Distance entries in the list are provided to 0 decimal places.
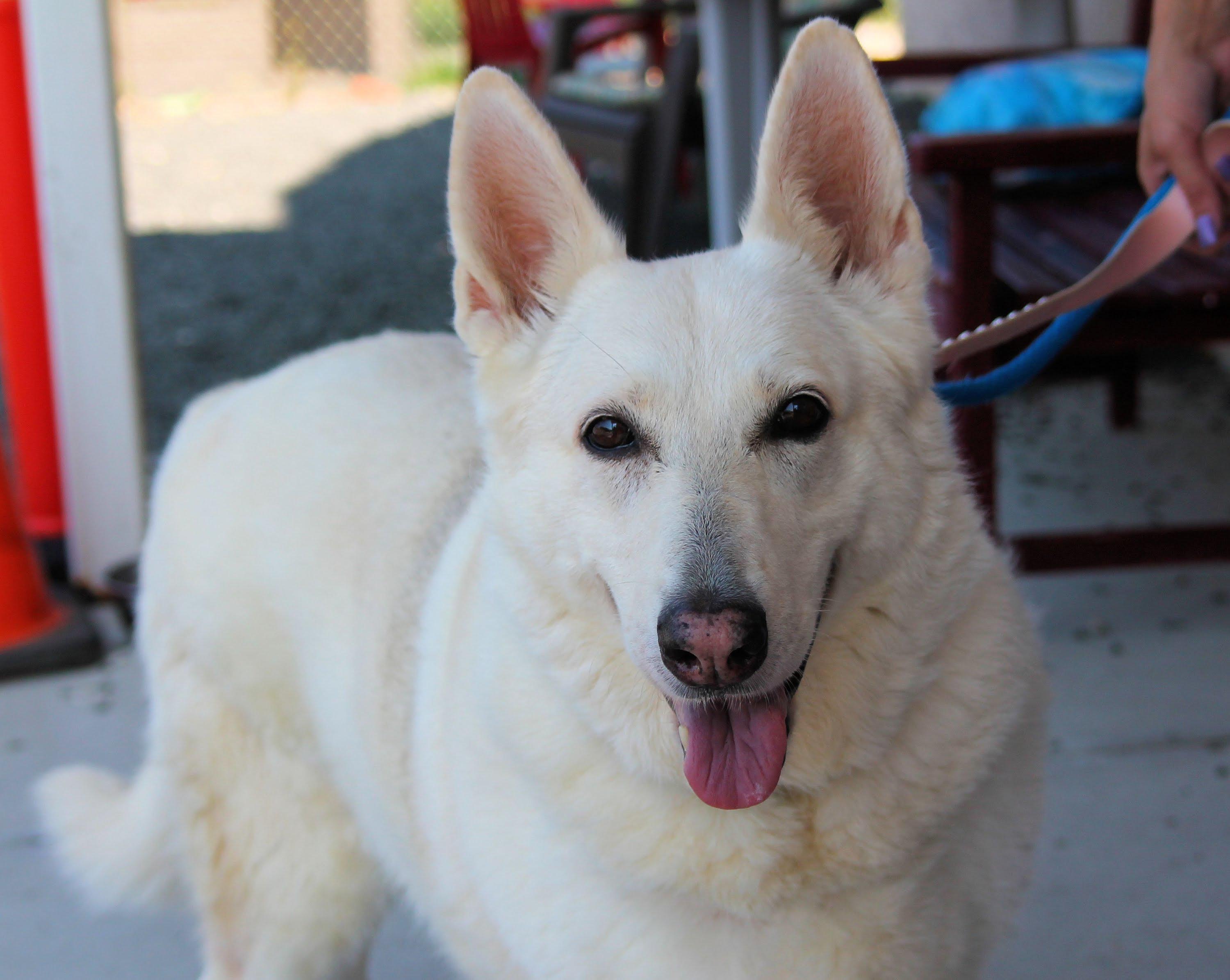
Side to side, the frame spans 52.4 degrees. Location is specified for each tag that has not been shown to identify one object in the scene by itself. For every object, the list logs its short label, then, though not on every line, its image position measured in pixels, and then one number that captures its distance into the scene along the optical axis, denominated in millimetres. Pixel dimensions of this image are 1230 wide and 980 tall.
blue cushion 4480
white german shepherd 1694
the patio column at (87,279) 4082
